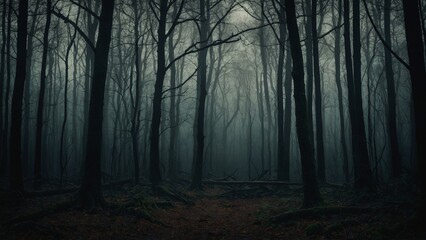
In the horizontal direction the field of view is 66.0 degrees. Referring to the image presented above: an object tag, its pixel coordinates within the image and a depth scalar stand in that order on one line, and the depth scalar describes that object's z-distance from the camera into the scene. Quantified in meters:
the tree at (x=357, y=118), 9.07
